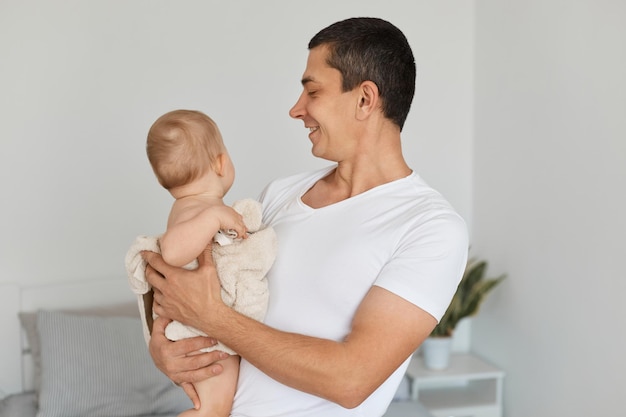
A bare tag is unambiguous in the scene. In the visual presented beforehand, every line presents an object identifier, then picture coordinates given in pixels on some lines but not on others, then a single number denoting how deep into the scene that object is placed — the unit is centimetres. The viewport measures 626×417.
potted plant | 318
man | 138
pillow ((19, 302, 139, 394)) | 289
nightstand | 316
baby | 151
